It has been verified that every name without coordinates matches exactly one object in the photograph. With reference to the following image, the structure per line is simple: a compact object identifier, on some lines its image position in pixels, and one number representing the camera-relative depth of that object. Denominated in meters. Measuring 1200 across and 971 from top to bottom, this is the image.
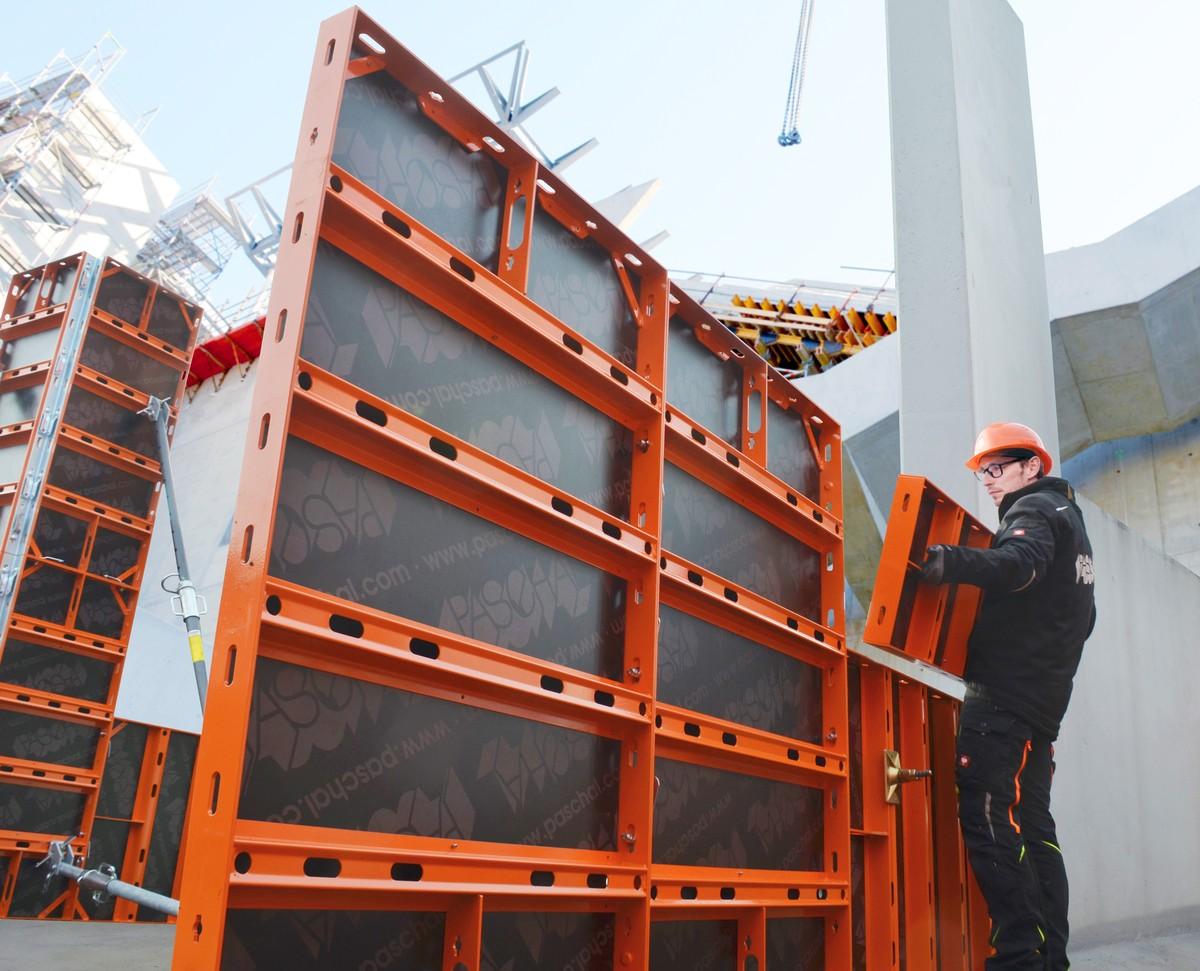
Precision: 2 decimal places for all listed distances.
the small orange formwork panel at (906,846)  5.10
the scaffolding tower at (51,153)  29.17
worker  3.87
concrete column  6.92
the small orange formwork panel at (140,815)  7.91
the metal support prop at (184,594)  6.88
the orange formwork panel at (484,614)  2.76
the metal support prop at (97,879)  6.14
